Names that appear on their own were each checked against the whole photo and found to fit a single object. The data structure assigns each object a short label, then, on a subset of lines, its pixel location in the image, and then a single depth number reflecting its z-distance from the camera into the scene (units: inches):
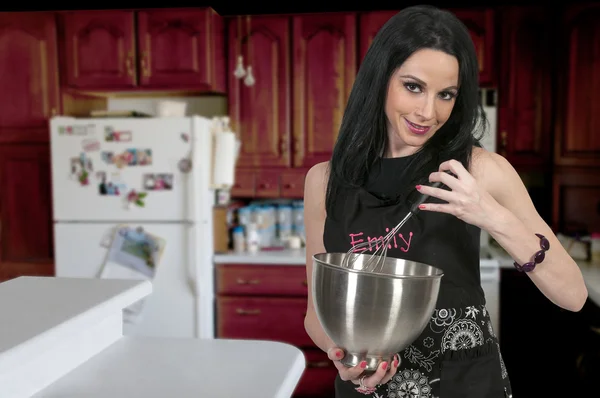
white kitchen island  36.0
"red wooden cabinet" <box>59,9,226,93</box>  114.4
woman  35.8
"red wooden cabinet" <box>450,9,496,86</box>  112.0
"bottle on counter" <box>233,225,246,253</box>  115.6
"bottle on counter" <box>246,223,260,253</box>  116.5
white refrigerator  106.1
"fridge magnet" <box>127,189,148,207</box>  107.1
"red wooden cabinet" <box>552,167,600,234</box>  111.4
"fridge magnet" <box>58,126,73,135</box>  108.4
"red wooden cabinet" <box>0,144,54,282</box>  119.7
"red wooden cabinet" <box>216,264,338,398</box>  111.8
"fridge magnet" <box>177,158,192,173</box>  105.9
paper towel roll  111.5
